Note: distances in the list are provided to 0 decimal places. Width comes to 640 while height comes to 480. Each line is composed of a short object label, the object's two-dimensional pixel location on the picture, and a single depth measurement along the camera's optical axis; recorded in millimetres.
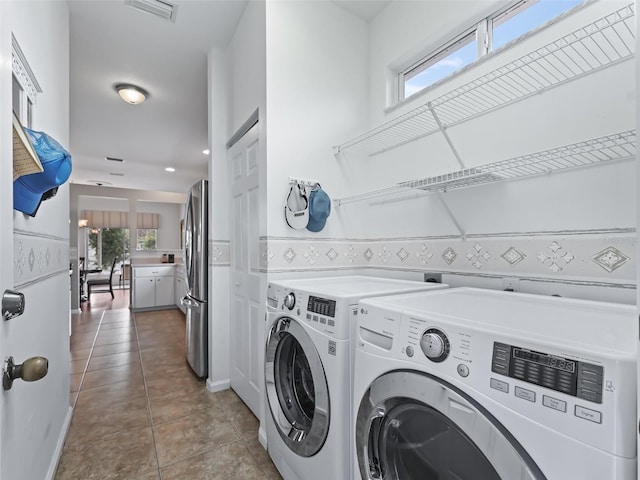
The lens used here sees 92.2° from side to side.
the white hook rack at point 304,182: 1854
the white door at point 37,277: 692
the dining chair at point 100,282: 6608
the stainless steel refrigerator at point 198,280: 2568
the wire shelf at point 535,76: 1114
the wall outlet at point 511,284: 1373
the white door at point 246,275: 2002
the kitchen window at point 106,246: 8805
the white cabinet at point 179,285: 5457
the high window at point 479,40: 1402
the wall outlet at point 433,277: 1682
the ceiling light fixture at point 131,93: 3080
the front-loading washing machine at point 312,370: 1110
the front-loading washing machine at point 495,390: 510
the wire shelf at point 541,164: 1065
